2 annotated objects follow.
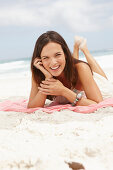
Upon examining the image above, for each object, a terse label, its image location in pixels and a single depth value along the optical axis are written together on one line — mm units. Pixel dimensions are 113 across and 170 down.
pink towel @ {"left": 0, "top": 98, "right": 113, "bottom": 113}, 3018
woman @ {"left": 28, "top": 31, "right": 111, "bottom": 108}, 3145
